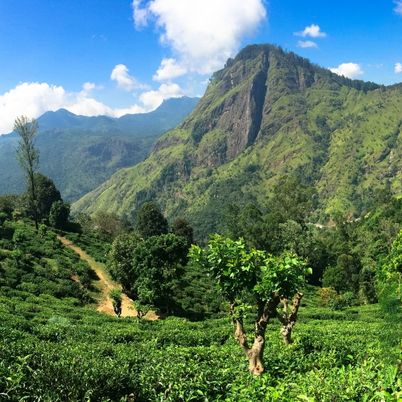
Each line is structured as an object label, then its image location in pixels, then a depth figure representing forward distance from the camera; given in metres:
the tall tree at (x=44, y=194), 80.69
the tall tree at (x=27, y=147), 60.09
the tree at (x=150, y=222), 78.69
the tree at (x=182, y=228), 85.25
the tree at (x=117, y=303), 41.94
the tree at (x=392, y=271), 16.52
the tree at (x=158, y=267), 43.53
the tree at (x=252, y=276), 12.91
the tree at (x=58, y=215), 74.18
